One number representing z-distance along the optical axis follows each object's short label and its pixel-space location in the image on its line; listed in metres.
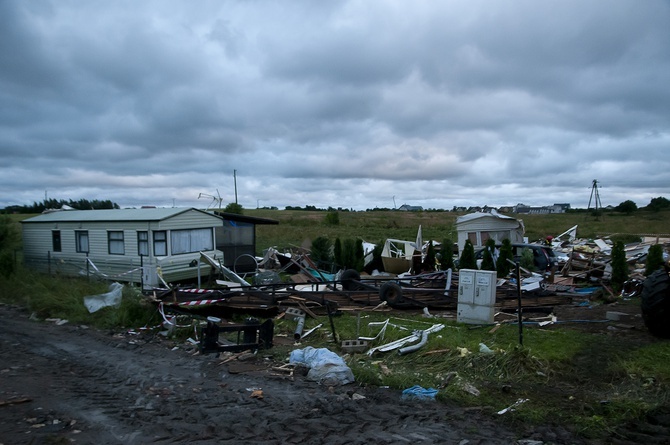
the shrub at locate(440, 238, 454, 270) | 19.88
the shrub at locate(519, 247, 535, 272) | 18.69
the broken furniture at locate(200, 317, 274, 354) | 8.47
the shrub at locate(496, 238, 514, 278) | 17.78
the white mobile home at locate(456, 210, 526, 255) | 22.94
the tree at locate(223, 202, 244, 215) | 41.60
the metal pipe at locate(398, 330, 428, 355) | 8.31
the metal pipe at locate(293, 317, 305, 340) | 9.80
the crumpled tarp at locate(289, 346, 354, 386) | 7.10
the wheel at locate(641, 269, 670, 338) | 8.55
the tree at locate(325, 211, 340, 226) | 55.01
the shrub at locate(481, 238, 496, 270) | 18.47
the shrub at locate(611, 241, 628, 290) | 15.11
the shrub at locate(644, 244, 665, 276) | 15.48
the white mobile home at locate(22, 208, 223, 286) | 17.66
